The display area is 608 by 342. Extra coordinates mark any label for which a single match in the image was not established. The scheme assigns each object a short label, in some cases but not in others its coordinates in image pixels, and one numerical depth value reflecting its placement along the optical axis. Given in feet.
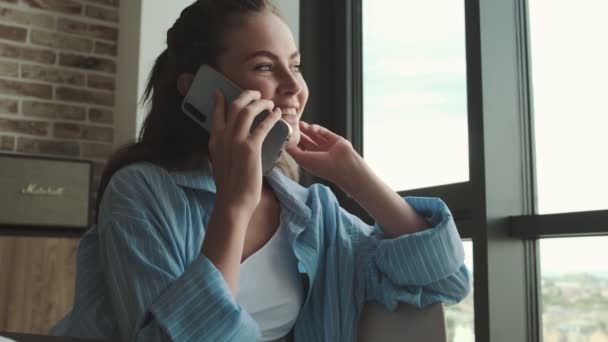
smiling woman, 3.64
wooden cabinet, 8.38
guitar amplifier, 8.79
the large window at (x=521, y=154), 5.83
